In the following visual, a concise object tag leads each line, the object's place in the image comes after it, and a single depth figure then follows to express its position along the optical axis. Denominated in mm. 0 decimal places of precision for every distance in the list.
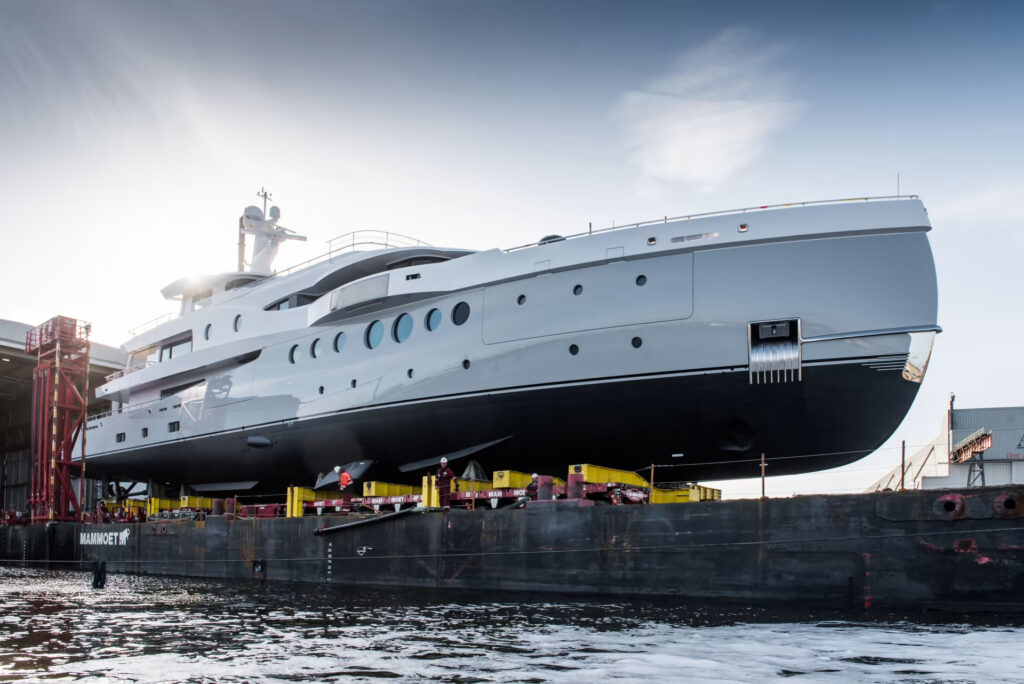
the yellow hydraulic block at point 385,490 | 18750
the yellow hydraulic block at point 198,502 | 25406
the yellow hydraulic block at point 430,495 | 17047
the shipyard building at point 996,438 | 31531
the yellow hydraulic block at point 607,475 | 15555
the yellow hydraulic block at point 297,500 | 20109
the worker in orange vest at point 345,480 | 19969
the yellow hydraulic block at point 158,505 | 26609
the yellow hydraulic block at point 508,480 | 16719
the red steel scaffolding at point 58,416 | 30750
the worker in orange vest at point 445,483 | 17078
